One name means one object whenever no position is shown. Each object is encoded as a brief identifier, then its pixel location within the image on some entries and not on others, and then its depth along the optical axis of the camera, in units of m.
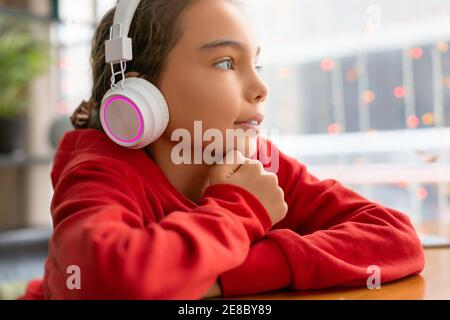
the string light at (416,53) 2.10
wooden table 0.63
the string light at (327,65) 2.26
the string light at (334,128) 2.26
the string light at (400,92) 2.13
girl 0.53
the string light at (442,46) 2.04
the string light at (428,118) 2.11
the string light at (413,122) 2.11
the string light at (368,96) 2.19
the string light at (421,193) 2.14
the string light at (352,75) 2.22
